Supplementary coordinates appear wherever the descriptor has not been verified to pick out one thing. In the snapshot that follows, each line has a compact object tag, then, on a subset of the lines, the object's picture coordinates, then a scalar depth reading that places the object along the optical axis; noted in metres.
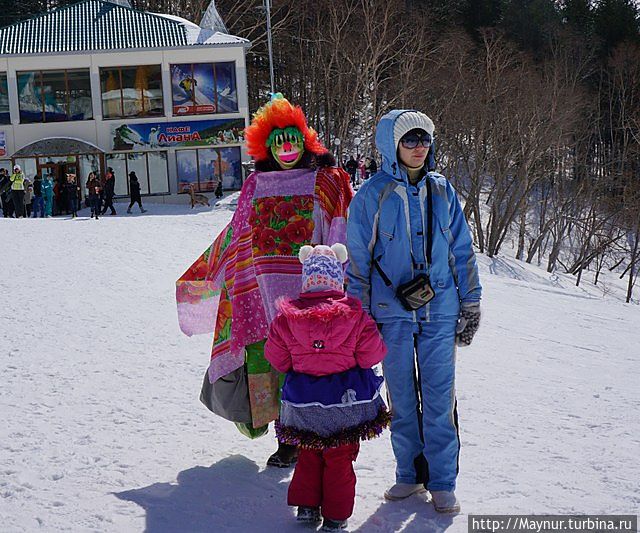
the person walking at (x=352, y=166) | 30.78
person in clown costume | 4.61
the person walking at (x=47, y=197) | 24.73
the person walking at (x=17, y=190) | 22.61
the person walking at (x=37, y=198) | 24.41
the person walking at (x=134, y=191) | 26.78
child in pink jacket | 3.56
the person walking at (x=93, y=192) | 22.56
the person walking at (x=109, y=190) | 25.03
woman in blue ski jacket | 3.94
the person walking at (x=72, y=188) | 23.27
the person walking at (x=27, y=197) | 23.96
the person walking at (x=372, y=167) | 30.66
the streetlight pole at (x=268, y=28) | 30.73
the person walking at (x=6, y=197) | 23.41
